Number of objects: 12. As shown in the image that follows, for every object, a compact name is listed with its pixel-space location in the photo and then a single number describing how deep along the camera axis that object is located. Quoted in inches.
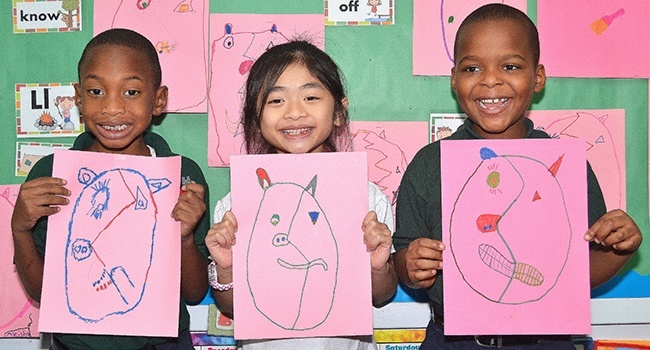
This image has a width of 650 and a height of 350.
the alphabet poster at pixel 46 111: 70.8
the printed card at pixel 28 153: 71.2
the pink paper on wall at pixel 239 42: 70.3
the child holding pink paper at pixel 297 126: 55.8
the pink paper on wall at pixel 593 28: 70.2
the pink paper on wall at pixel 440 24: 70.3
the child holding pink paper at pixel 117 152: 56.1
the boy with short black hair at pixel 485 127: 57.3
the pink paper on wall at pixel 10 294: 70.8
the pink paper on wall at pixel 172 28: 70.2
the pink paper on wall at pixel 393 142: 71.1
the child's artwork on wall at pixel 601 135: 70.6
